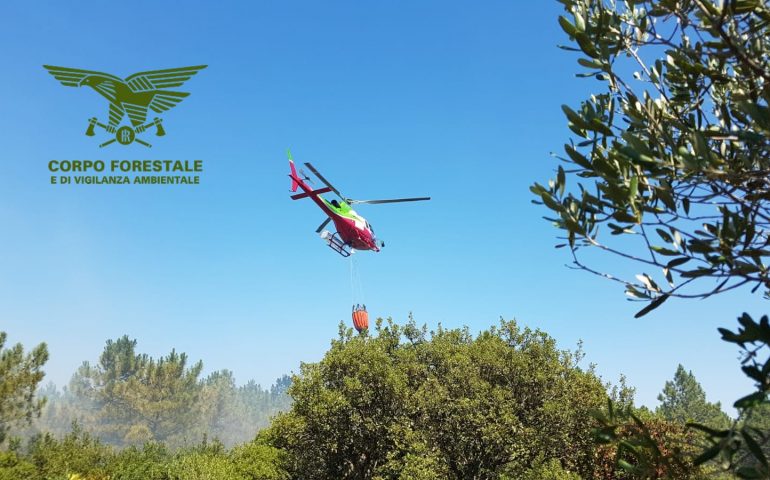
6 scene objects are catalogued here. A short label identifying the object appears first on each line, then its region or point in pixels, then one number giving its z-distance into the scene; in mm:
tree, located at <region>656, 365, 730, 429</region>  74488
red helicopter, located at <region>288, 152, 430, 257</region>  31312
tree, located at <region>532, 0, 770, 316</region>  3662
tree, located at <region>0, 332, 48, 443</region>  32031
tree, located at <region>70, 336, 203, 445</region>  95750
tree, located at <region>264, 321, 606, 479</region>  20422
